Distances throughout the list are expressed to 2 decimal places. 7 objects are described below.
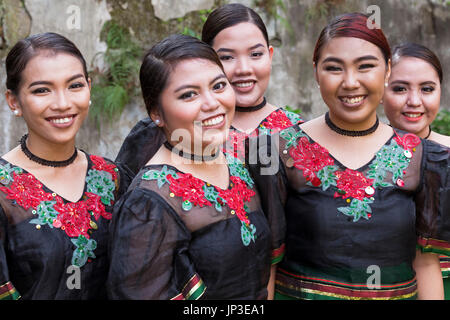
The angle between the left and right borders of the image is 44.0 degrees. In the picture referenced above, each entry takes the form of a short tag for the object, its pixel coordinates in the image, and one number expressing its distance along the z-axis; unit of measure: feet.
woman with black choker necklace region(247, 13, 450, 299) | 6.88
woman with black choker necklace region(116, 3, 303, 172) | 9.10
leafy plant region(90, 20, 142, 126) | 15.01
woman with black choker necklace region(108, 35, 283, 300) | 5.77
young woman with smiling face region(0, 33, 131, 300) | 6.48
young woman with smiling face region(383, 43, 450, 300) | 9.17
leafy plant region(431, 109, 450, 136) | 16.46
